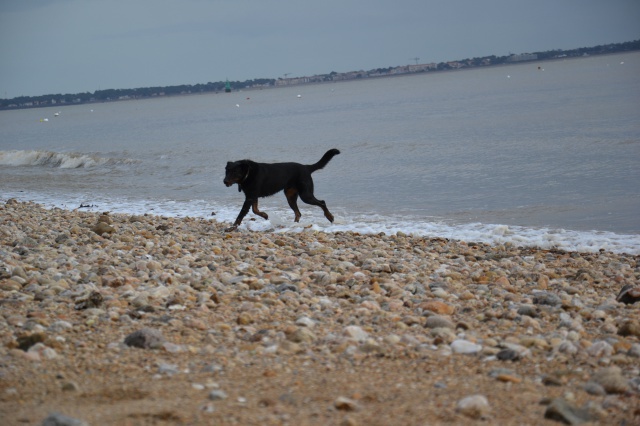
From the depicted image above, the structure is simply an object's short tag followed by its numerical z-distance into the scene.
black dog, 22.09
